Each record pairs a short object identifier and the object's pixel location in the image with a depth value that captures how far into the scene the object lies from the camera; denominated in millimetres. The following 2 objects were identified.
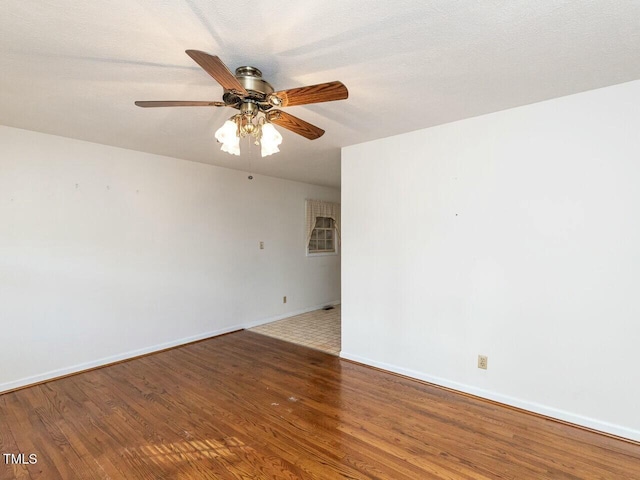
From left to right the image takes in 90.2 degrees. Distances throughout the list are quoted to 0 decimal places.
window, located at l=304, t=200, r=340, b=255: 5672
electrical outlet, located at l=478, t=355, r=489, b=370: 2609
